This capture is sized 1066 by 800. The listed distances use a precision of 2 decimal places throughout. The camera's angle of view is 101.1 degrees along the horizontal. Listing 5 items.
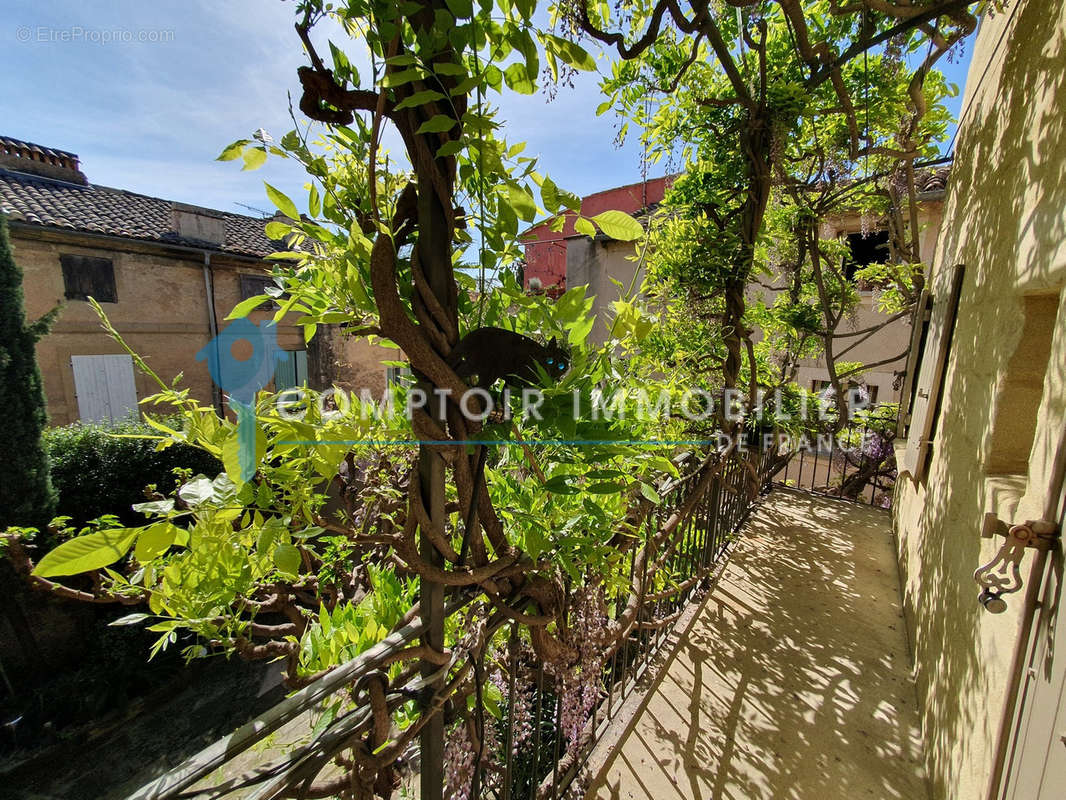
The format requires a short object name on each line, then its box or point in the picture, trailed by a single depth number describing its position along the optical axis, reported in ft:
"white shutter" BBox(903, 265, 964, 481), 8.59
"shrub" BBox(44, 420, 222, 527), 19.41
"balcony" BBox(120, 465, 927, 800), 5.16
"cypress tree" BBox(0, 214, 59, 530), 17.53
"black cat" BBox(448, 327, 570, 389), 2.32
